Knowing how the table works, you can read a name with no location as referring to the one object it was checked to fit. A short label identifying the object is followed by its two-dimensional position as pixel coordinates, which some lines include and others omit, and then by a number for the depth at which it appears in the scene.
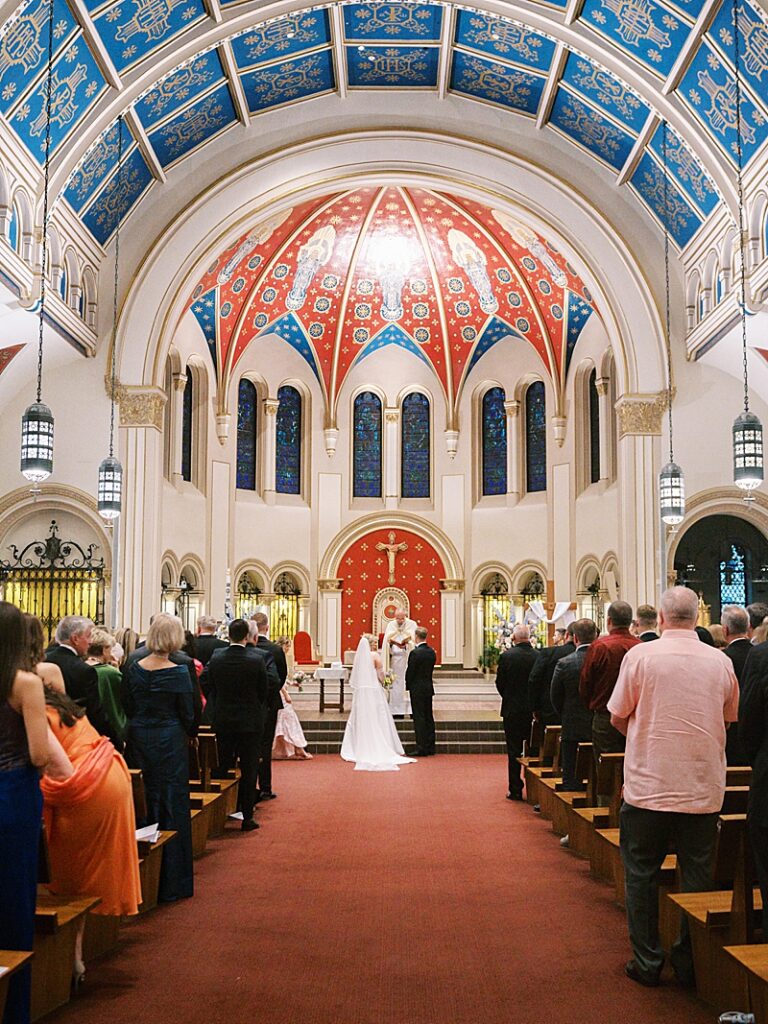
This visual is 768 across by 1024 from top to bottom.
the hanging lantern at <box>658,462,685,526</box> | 14.55
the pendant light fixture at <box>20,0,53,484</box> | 11.56
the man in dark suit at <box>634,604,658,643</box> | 7.42
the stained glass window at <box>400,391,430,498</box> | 25.41
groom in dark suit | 13.54
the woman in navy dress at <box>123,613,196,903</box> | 6.00
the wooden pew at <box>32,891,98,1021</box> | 4.07
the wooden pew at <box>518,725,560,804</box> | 9.42
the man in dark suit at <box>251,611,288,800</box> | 9.68
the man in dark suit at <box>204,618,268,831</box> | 8.25
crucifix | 24.69
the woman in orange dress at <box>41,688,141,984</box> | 4.55
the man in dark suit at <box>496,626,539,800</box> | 10.11
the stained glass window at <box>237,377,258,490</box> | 23.97
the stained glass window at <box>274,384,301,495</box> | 24.78
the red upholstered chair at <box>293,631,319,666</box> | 23.06
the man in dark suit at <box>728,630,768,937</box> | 3.81
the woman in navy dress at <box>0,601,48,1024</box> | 3.42
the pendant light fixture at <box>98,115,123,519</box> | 14.44
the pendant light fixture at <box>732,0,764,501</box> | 11.27
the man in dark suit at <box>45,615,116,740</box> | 5.83
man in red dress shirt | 6.44
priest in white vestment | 16.34
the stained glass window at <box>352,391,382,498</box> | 25.36
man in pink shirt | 4.39
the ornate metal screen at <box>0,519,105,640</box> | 16.52
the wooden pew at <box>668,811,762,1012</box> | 4.11
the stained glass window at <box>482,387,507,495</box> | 24.83
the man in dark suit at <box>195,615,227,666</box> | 10.19
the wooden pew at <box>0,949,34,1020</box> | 3.26
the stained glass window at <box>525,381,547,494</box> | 24.02
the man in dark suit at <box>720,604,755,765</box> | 6.39
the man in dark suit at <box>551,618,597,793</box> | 7.92
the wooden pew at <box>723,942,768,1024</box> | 3.48
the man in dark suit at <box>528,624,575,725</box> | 9.36
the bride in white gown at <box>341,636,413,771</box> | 12.93
